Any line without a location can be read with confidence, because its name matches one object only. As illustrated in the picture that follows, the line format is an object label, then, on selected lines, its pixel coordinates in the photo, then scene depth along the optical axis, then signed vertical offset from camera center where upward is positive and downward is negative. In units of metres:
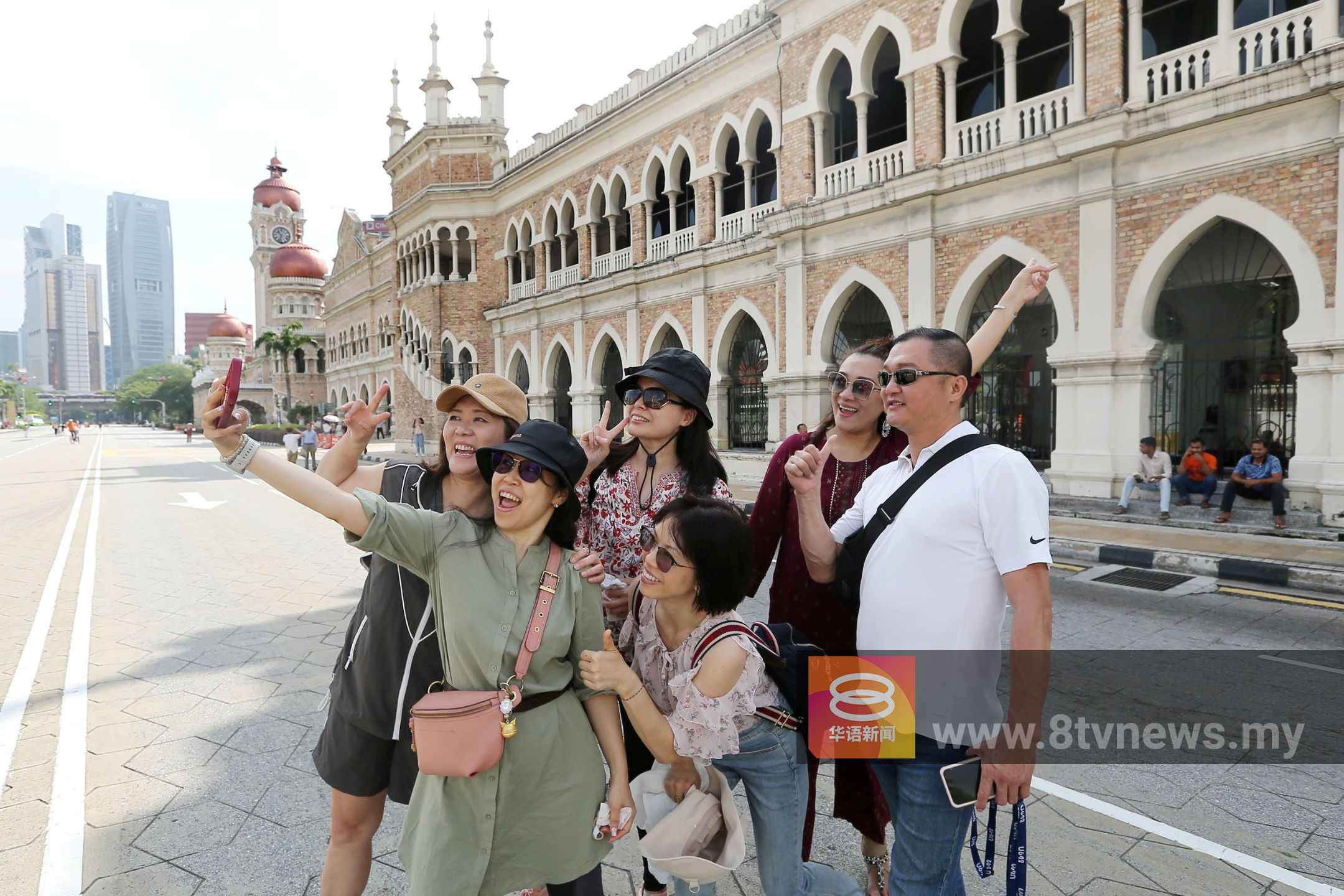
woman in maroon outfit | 2.51 -0.29
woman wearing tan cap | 2.17 -0.64
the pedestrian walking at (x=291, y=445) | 19.83 -0.42
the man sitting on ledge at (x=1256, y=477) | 9.43 -0.74
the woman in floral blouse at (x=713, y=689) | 1.96 -0.70
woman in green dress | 1.85 -0.57
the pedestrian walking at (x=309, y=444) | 22.52 -0.42
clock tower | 73.75 +20.85
